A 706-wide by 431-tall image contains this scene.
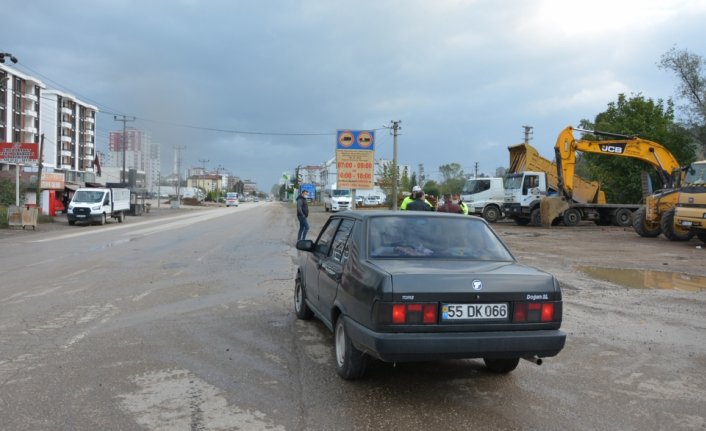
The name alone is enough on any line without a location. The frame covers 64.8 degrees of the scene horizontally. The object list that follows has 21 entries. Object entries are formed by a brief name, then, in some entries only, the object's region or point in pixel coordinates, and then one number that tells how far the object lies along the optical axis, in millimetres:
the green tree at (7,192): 34250
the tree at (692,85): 38875
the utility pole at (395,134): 43250
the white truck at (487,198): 32216
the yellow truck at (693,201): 17328
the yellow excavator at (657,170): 20359
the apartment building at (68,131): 86688
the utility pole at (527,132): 55766
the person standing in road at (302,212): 17797
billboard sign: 19250
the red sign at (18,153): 28906
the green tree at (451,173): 101500
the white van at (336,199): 48281
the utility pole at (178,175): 65375
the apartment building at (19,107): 70562
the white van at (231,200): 86625
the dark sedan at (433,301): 4047
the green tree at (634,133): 38281
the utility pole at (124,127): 53494
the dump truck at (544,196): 29172
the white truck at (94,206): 29156
